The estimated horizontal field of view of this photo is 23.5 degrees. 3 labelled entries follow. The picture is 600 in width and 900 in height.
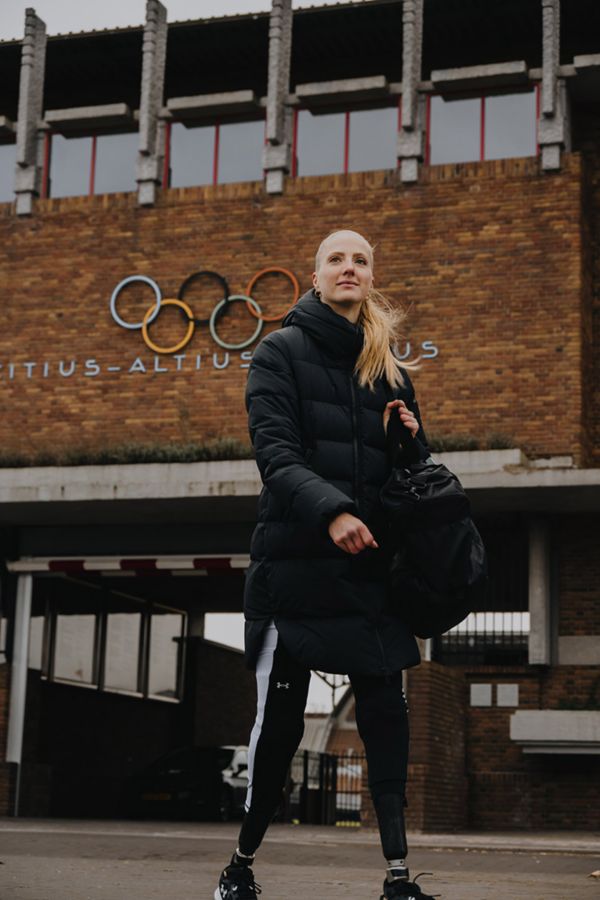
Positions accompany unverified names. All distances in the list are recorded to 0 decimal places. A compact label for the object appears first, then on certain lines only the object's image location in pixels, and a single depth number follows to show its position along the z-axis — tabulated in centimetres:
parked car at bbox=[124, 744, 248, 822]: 2194
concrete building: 1978
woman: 472
